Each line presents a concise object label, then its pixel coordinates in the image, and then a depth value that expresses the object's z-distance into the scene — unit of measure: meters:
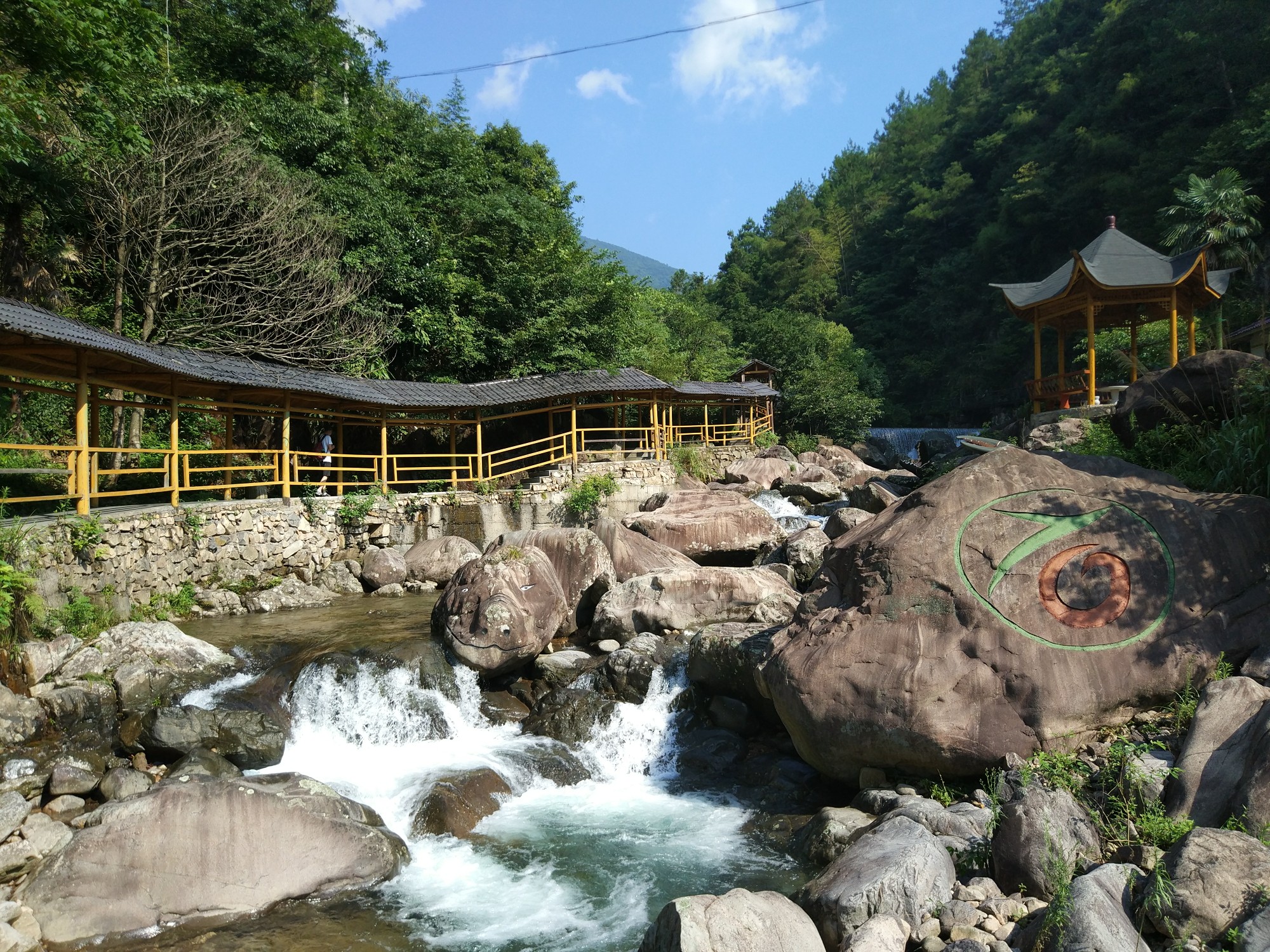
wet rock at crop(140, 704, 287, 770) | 8.00
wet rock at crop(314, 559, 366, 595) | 15.45
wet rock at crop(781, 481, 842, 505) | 24.11
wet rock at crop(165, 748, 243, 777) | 7.62
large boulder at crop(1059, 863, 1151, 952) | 4.32
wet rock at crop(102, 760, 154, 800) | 7.32
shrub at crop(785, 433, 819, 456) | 35.66
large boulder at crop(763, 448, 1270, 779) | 6.74
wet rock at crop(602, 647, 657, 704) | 10.00
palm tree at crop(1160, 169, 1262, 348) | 25.92
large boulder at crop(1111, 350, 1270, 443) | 8.78
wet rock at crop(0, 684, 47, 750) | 7.89
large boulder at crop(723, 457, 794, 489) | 27.00
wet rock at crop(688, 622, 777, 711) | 9.13
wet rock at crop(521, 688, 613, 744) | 9.61
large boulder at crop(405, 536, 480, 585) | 15.92
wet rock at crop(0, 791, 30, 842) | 6.56
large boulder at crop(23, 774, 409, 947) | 6.00
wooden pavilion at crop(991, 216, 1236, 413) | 17.02
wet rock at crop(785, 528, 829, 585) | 13.92
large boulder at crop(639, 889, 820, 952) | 4.87
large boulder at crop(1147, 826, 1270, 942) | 4.26
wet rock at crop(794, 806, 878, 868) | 6.53
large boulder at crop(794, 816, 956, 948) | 5.21
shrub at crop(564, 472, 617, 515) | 19.83
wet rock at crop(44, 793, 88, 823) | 7.02
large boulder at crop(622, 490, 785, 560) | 16.12
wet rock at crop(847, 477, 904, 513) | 17.12
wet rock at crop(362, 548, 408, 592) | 15.64
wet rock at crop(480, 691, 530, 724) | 10.03
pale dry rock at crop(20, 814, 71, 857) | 6.54
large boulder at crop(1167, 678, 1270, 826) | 5.27
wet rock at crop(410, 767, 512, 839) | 7.65
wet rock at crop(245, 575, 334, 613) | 13.84
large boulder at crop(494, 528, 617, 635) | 12.52
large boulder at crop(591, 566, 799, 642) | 11.41
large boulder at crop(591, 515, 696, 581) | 13.48
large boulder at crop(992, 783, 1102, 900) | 5.19
